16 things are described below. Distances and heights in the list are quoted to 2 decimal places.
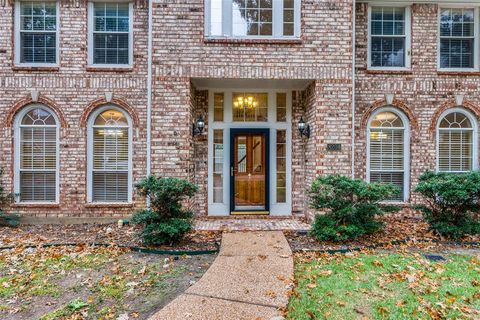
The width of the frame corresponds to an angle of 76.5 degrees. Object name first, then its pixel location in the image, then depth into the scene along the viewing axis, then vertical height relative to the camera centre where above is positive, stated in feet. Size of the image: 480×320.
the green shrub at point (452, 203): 18.35 -2.62
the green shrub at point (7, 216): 22.49 -4.35
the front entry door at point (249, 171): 25.31 -0.98
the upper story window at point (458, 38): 24.86 +10.06
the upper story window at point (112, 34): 23.70 +9.65
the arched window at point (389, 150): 24.77 +0.86
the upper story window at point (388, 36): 24.66 +10.06
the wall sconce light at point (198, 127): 23.77 +2.50
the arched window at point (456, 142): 24.82 +1.57
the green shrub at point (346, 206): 18.13 -2.83
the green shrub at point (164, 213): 17.25 -3.17
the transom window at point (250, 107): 25.23 +4.34
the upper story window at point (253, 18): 22.22 +10.37
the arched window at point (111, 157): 23.81 +0.07
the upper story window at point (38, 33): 23.41 +9.58
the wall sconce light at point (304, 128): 23.74 +2.48
